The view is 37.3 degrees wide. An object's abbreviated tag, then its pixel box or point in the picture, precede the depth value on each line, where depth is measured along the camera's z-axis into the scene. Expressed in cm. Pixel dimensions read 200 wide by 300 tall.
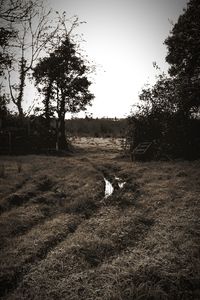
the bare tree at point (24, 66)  2680
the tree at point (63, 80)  2520
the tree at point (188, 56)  1669
